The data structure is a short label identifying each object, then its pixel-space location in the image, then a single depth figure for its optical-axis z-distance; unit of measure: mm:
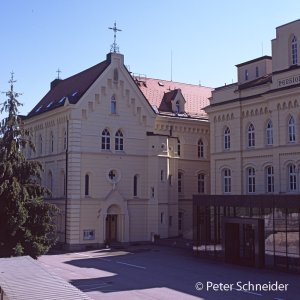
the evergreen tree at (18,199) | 28312
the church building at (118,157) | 45656
